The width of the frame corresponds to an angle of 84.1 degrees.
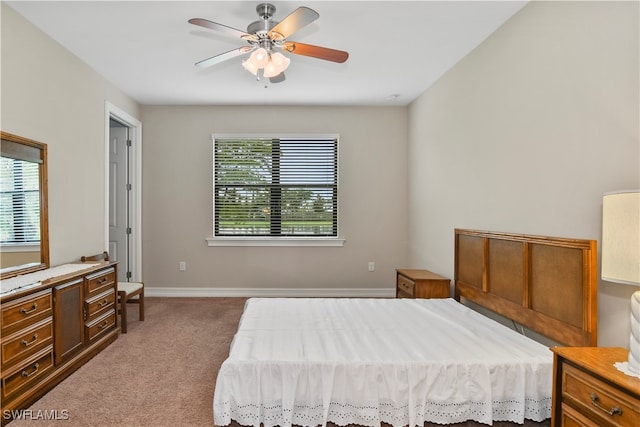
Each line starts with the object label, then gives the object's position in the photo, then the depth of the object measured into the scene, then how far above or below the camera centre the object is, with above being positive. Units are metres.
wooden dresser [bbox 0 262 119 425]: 2.08 -0.87
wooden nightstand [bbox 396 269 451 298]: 3.61 -0.81
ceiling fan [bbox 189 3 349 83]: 2.38 +1.10
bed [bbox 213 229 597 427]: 1.85 -0.86
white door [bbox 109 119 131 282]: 4.75 +0.09
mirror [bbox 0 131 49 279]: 2.51 -0.01
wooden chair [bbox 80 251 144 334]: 3.55 -0.90
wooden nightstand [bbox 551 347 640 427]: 1.28 -0.71
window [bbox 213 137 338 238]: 5.03 +0.30
